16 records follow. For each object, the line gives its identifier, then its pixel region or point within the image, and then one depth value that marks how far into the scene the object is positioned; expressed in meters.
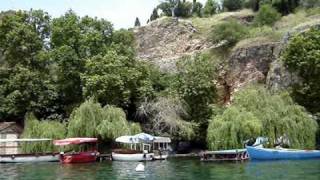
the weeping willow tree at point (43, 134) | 62.94
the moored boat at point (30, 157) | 59.66
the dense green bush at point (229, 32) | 80.81
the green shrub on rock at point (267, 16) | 90.86
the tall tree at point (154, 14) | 121.38
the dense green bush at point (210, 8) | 113.29
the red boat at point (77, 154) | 57.00
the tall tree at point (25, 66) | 70.44
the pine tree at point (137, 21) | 125.53
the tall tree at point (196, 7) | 115.62
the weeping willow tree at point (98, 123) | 60.22
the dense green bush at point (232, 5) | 112.19
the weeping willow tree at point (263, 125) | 54.94
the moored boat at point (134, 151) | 57.53
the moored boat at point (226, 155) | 53.53
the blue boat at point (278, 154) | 52.79
